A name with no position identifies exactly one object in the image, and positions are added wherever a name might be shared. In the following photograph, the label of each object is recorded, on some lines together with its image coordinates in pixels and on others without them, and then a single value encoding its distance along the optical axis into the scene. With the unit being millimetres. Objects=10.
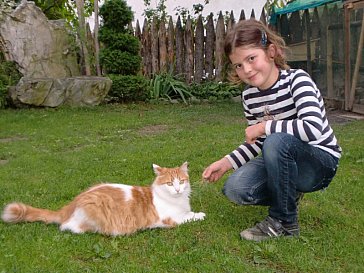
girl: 2887
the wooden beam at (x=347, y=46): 8664
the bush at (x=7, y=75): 10089
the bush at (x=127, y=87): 10562
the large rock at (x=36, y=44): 10914
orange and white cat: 3215
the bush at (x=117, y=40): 10602
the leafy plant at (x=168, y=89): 11320
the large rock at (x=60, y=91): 9836
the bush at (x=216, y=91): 11508
